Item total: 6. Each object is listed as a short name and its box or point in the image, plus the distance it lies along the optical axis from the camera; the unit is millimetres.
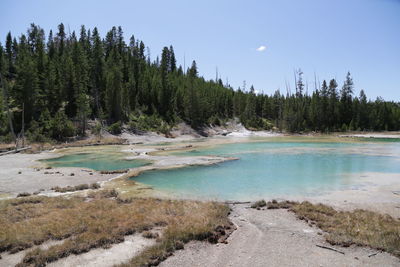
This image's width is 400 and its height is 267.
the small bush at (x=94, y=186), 21228
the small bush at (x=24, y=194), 18475
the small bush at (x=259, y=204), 16062
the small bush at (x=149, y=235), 11100
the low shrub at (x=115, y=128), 73375
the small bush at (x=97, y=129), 68138
